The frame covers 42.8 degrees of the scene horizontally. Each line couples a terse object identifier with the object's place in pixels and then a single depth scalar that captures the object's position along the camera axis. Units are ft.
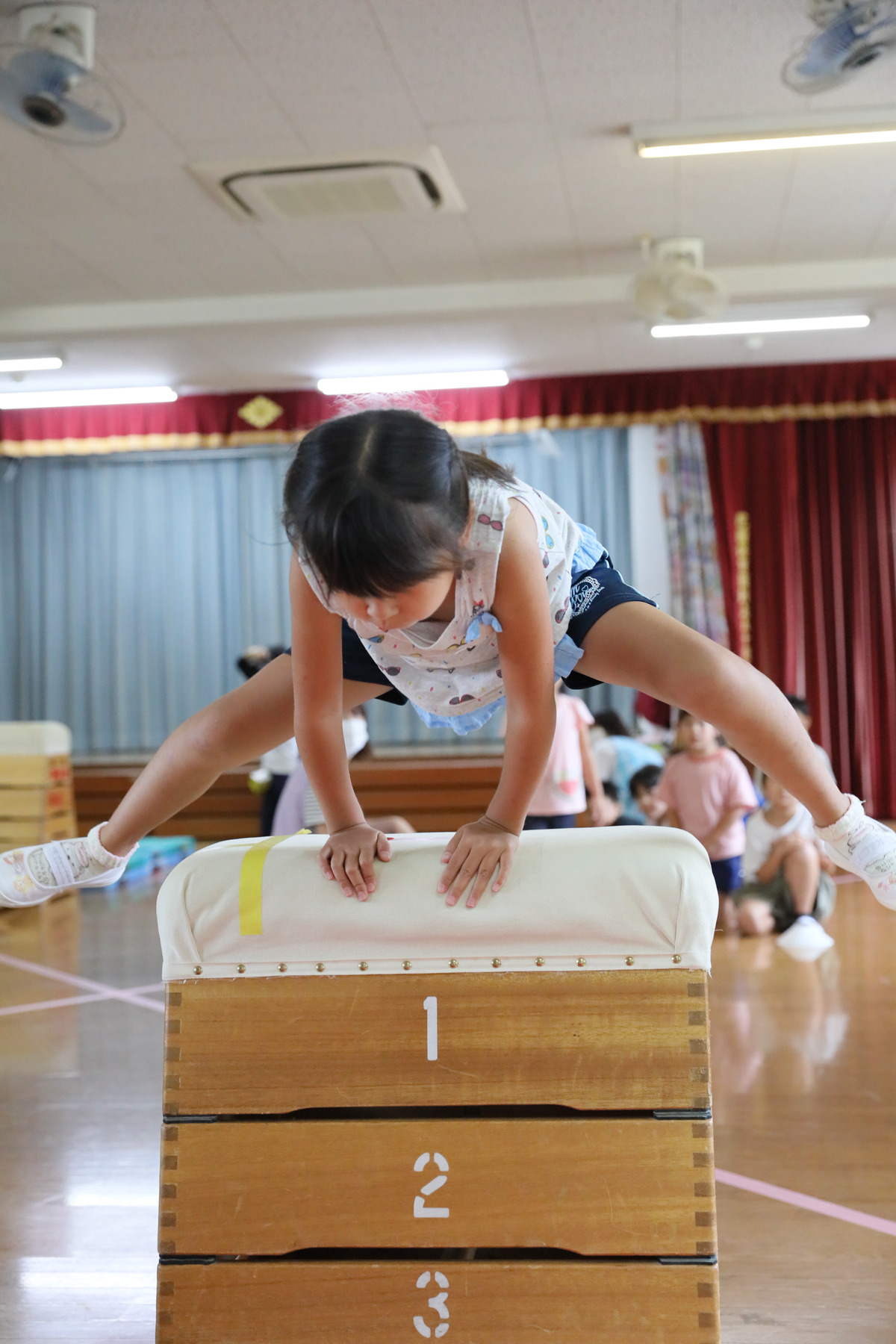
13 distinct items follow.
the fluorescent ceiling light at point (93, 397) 22.93
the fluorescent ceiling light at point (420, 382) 21.91
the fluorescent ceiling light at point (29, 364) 20.20
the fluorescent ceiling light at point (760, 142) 12.86
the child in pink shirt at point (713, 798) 13.96
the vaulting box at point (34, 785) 17.43
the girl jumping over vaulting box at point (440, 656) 3.94
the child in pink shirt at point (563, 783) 13.73
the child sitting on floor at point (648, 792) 14.58
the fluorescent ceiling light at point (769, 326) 19.16
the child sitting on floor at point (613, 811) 15.06
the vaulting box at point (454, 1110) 3.87
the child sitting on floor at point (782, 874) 13.08
